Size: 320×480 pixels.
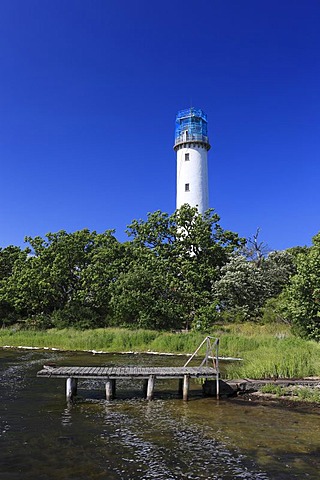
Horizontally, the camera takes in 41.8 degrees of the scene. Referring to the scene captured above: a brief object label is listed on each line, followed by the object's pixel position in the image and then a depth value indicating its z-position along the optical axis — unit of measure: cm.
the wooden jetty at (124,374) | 1360
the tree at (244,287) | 3447
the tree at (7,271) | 3959
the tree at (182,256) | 3497
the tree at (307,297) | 2312
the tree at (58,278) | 3769
